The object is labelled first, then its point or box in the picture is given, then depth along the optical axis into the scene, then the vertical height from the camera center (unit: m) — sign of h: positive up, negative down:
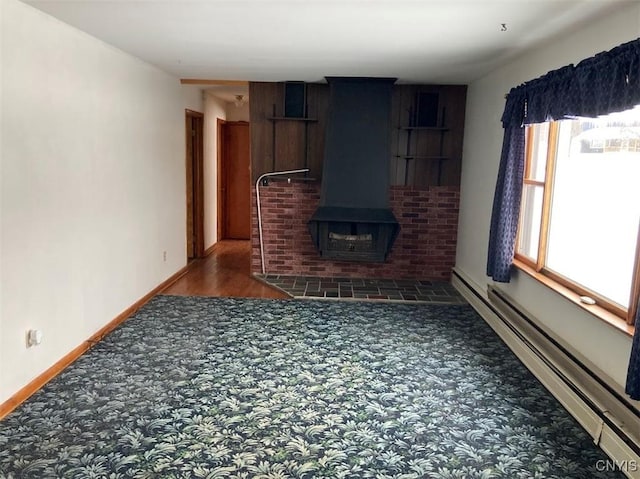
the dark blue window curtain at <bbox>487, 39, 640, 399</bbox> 2.38 +0.36
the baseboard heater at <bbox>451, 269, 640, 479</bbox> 2.39 -1.22
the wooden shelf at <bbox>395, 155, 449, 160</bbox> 5.75 +0.08
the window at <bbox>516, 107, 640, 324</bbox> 2.73 -0.24
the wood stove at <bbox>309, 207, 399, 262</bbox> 5.34 -0.75
